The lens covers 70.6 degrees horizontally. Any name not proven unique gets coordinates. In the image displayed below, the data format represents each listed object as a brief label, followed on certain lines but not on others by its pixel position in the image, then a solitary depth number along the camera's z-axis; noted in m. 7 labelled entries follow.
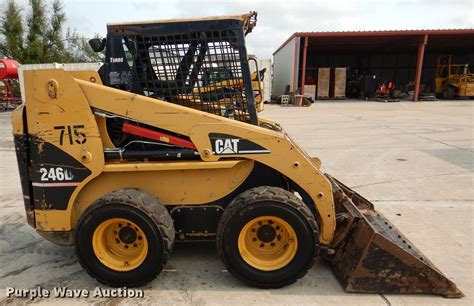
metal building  22.41
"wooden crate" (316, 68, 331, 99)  25.48
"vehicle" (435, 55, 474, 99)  23.59
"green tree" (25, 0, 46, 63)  23.92
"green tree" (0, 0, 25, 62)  23.73
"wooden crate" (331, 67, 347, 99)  25.42
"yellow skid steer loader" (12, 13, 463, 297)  2.67
